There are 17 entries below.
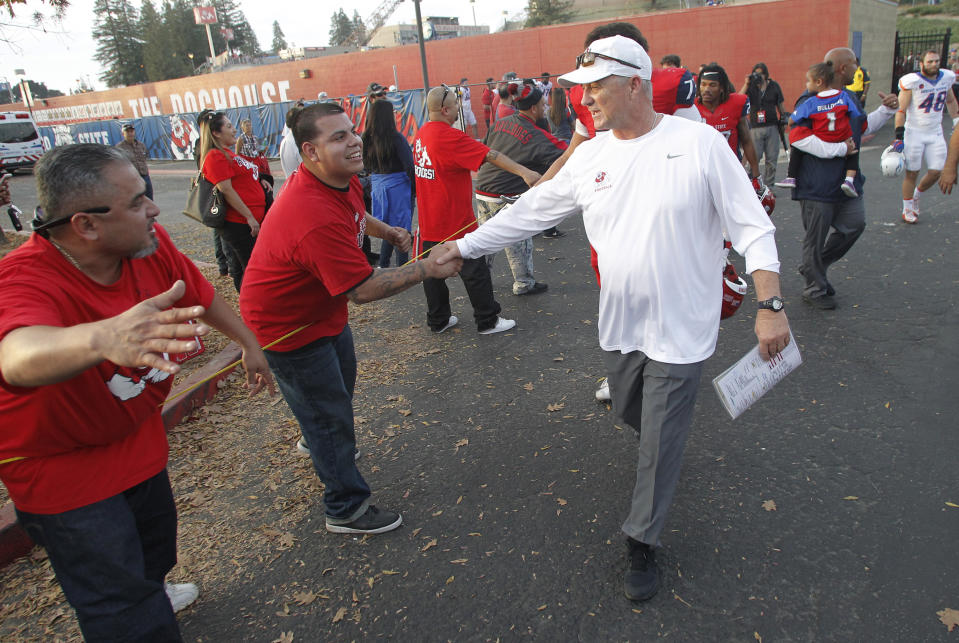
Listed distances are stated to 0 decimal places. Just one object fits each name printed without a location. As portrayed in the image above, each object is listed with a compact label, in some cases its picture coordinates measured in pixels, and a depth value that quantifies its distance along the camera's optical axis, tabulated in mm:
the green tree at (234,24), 92000
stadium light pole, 13666
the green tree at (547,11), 54438
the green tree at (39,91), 85431
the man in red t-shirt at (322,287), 2734
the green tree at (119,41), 80000
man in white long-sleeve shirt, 2439
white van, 28359
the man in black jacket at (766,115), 10305
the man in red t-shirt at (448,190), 5242
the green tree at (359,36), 61647
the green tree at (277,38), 113750
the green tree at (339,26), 117250
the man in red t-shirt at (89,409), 1820
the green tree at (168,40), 75875
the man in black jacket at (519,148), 6246
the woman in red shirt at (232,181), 6145
